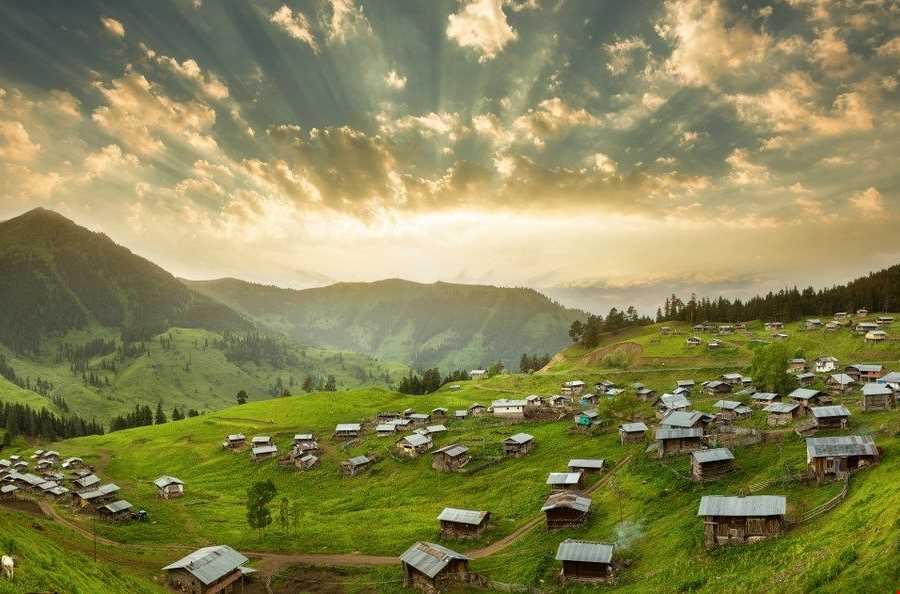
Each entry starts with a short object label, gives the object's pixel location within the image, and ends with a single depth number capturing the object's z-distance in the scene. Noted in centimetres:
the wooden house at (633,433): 10238
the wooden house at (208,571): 6200
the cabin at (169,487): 11800
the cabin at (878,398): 8906
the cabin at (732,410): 10642
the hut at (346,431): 15262
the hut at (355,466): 12231
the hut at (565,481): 8394
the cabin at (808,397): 10106
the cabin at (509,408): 15125
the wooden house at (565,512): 7200
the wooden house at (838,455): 5894
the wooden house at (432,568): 6051
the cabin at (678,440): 8625
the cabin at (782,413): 9565
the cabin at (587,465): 9088
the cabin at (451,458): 11262
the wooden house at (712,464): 7262
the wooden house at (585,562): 5544
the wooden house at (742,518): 5138
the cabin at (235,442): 15525
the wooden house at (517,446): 11344
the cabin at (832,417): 8125
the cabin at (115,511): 10069
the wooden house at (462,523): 7600
